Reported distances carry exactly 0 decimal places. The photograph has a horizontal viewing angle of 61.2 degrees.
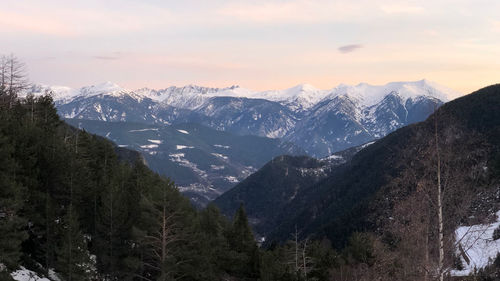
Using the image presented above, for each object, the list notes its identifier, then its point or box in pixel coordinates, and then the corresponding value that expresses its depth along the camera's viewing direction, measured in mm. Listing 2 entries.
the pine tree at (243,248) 59931
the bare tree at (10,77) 81125
